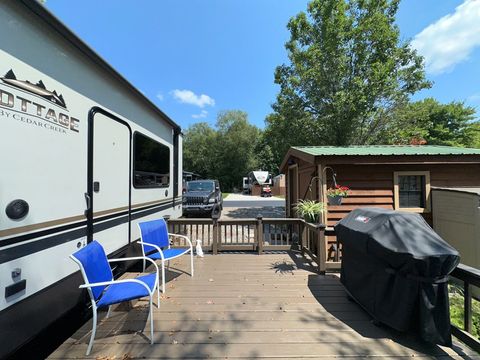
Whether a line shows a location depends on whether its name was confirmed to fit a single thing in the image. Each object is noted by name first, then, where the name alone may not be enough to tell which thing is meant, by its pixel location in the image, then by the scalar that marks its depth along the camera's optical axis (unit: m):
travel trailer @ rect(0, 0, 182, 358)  1.94
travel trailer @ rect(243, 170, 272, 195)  31.95
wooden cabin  6.03
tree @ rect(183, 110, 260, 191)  40.91
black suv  12.14
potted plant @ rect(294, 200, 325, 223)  5.12
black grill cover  2.44
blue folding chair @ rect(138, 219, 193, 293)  4.00
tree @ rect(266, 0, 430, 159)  11.50
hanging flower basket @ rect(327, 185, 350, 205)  5.55
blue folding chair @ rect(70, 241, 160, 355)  2.45
